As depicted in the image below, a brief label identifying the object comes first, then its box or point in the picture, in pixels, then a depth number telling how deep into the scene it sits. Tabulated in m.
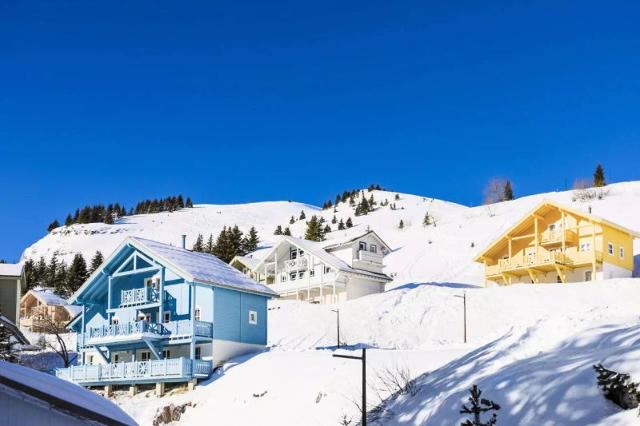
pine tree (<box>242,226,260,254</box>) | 113.75
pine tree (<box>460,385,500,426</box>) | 12.37
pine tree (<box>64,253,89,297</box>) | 96.50
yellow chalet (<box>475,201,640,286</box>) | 56.84
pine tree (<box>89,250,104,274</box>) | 102.91
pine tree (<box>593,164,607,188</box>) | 105.26
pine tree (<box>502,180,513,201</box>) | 126.39
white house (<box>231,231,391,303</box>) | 65.12
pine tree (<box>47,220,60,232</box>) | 159.21
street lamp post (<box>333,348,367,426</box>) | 17.37
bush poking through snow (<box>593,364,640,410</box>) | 13.58
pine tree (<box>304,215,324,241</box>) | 111.12
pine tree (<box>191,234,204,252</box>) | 109.31
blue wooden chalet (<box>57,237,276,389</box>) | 40.03
